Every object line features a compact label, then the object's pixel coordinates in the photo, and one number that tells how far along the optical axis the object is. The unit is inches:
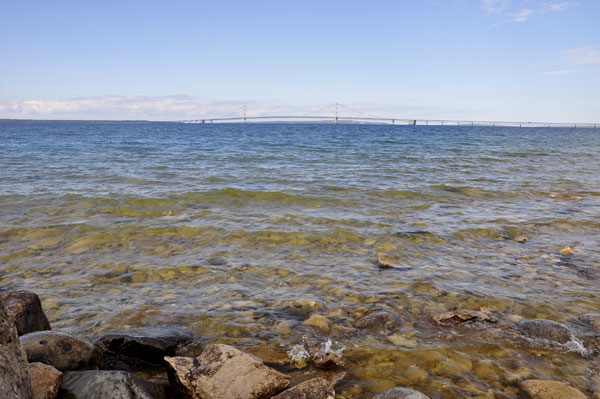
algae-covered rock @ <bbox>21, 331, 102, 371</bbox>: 123.8
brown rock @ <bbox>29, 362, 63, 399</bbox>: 105.3
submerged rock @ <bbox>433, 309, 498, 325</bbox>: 178.9
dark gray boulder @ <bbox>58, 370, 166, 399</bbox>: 109.2
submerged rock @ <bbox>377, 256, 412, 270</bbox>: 250.2
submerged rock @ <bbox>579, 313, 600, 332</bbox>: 174.1
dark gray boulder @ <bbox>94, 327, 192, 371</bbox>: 147.2
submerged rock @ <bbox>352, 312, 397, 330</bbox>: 176.9
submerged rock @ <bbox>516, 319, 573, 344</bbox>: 162.6
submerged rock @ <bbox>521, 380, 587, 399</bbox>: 127.0
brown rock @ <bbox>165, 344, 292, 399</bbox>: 123.0
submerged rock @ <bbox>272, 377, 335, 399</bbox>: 121.2
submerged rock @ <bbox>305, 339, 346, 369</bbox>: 148.1
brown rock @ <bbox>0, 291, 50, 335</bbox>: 144.8
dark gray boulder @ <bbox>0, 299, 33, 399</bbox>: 82.5
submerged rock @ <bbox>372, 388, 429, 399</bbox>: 117.9
